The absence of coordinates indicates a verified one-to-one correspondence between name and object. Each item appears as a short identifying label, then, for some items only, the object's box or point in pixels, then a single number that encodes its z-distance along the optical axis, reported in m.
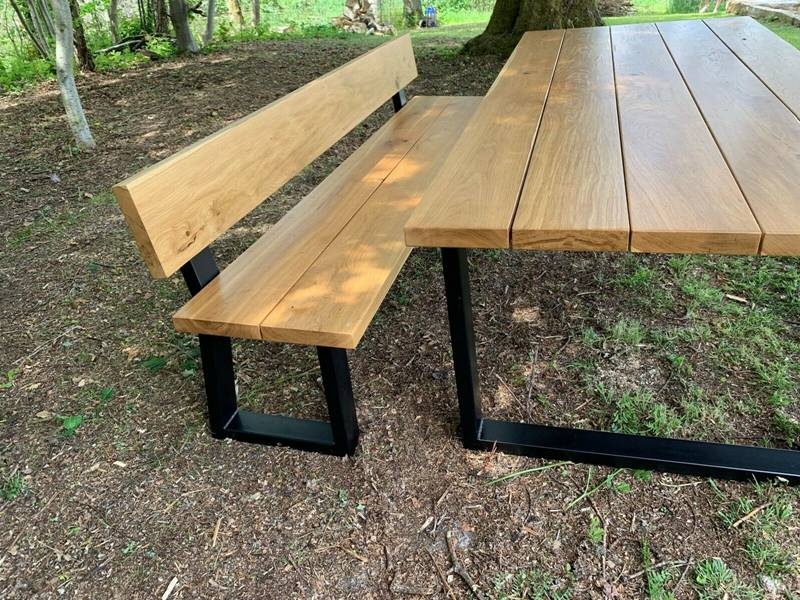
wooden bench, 1.66
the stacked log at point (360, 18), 12.80
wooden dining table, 1.31
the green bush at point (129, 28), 8.31
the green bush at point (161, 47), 7.39
